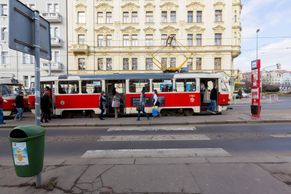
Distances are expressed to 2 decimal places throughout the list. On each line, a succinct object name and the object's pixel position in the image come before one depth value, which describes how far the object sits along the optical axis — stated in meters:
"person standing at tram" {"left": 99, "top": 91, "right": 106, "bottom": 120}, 12.43
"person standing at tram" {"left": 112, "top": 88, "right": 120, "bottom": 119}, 12.89
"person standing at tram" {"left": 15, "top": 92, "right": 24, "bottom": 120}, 12.85
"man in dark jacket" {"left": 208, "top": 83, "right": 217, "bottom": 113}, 13.76
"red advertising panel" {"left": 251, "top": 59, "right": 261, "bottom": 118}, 12.34
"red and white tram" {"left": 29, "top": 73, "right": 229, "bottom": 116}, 13.62
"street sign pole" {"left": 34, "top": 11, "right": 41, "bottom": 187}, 4.11
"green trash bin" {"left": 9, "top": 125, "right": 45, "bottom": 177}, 3.48
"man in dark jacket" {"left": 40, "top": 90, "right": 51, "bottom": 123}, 11.90
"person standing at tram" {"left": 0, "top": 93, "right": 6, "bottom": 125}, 11.61
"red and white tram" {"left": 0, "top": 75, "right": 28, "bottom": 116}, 14.13
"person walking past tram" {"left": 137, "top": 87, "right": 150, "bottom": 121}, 11.84
